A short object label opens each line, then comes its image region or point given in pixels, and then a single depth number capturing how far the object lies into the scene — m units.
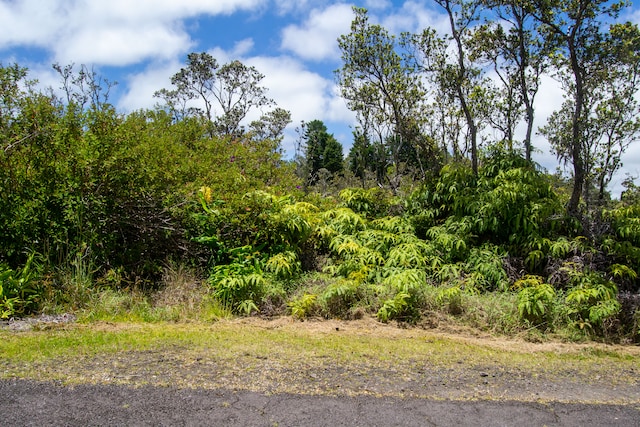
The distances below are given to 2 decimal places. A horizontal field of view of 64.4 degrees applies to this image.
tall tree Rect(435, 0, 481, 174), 10.42
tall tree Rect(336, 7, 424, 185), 11.47
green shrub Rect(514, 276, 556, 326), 6.97
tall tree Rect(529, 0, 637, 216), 8.94
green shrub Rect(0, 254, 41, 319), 6.76
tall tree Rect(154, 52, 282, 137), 34.66
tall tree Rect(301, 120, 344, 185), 54.65
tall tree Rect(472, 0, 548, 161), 10.29
